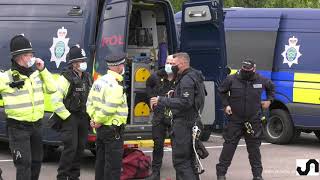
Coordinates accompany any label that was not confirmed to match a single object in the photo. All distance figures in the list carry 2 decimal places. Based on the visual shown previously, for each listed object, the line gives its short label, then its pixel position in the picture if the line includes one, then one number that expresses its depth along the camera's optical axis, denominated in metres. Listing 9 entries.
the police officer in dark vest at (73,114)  15.20
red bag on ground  17.02
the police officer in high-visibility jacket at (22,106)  12.94
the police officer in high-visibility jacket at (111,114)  13.70
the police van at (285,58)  23.72
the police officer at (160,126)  16.77
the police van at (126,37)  17.30
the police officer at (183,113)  14.59
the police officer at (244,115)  17.02
